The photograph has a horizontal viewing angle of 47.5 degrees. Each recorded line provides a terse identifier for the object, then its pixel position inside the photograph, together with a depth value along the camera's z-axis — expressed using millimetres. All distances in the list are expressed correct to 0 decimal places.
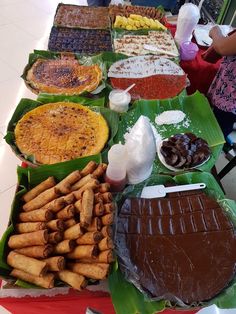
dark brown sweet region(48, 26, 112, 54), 2029
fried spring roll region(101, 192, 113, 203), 933
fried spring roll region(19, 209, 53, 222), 881
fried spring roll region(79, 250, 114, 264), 815
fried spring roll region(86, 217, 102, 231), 862
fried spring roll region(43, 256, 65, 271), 808
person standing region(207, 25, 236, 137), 1525
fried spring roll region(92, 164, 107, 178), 1032
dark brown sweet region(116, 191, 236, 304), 897
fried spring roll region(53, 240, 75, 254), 833
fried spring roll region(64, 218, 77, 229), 880
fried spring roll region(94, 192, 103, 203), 914
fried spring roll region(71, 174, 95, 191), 1002
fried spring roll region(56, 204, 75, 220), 875
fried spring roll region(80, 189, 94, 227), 850
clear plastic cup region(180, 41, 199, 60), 2033
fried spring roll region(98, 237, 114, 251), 823
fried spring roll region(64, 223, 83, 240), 837
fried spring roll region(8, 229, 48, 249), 828
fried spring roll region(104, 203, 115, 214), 904
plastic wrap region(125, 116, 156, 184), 1090
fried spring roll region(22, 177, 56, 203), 1011
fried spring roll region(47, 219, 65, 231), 855
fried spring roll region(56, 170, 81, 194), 974
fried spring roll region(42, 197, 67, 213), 894
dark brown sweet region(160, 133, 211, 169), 1271
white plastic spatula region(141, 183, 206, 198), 1131
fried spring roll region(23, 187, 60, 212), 952
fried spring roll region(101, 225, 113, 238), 854
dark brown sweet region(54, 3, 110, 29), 2275
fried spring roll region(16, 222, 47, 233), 863
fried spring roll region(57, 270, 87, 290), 802
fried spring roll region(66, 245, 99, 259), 816
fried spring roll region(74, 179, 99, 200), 940
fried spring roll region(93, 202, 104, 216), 887
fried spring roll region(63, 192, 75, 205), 914
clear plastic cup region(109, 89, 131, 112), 1485
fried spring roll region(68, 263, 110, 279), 807
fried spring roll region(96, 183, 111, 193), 963
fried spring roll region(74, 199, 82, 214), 895
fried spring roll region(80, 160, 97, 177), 1062
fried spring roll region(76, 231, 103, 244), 830
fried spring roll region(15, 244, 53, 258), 822
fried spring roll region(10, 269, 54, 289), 805
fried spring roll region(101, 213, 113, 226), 879
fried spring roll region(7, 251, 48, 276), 799
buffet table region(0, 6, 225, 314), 898
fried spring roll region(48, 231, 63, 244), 847
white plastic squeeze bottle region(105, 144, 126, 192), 986
